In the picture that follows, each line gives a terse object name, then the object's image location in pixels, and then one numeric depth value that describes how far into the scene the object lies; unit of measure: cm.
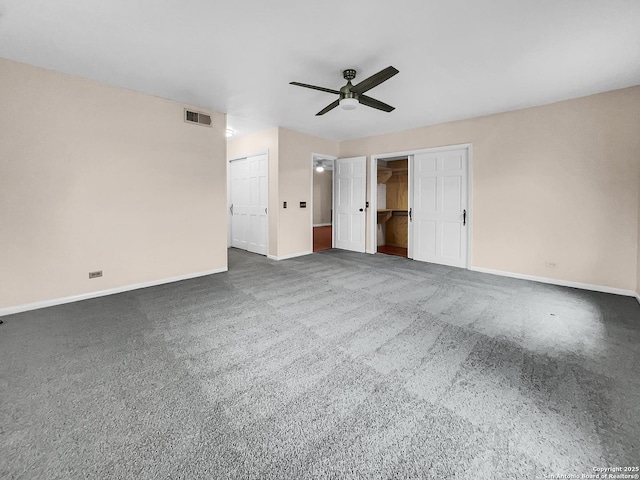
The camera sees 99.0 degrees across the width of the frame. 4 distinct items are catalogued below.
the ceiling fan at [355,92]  283
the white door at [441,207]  507
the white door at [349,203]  650
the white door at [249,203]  609
